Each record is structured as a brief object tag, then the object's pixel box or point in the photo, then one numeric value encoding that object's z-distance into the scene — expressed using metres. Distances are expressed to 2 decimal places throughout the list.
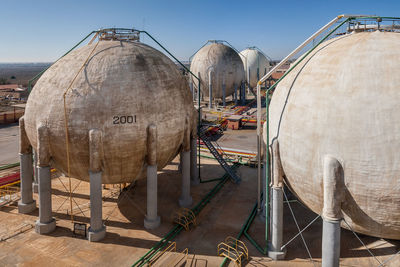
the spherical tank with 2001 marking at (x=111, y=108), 17.86
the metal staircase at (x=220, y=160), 27.34
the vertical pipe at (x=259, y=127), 17.73
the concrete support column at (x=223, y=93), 60.28
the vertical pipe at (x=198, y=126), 26.78
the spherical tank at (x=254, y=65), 74.12
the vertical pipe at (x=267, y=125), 15.70
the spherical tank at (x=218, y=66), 58.97
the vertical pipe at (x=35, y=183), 25.27
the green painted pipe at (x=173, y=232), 16.64
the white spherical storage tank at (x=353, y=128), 11.96
